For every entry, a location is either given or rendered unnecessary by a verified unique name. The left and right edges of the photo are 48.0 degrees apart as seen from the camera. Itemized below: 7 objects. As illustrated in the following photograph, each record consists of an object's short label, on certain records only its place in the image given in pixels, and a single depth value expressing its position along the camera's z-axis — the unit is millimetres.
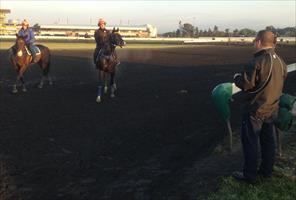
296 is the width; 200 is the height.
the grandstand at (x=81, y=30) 100777
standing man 4464
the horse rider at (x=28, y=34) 12643
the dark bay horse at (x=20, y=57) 12381
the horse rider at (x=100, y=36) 11276
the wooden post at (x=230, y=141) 6009
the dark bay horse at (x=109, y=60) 11120
